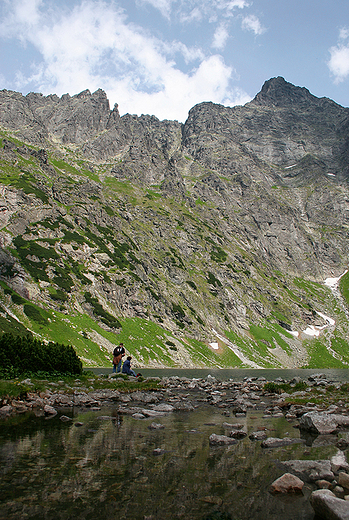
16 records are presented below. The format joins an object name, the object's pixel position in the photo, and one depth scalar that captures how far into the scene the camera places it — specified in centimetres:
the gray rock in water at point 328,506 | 539
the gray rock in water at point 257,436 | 1207
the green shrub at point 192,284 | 15005
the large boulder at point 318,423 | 1316
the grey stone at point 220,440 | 1127
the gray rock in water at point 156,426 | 1355
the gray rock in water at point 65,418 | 1433
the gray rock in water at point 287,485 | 698
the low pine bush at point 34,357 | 2305
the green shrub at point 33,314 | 7862
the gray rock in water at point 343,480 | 710
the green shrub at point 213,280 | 16062
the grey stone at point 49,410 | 1556
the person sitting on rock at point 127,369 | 3434
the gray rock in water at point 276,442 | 1098
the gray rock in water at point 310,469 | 776
